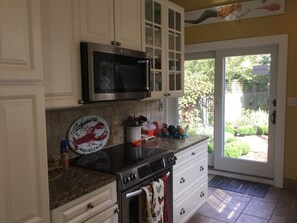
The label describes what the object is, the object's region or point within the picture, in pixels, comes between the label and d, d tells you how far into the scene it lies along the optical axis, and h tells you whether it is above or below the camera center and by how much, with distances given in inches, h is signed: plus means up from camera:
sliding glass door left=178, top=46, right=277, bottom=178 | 141.8 -8.1
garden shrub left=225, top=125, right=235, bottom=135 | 155.0 -23.1
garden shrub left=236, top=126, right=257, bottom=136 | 148.4 -23.3
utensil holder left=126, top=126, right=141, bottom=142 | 100.5 -16.3
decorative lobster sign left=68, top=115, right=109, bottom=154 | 82.4 -14.1
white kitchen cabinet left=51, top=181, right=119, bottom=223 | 53.1 -26.1
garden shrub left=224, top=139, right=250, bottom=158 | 152.3 -35.0
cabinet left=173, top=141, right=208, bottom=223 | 94.0 -36.2
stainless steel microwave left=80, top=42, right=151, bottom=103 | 68.3 +5.7
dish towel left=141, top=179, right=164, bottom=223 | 72.9 -32.3
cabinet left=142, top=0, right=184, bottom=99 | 97.4 +19.3
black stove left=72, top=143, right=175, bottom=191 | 69.1 -20.9
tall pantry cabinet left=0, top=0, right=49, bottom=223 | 40.7 -3.8
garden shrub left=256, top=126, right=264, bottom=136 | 145.5 -22.7
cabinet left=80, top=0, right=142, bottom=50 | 69.6 +21.2
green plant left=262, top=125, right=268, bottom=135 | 143.4 -22.1
